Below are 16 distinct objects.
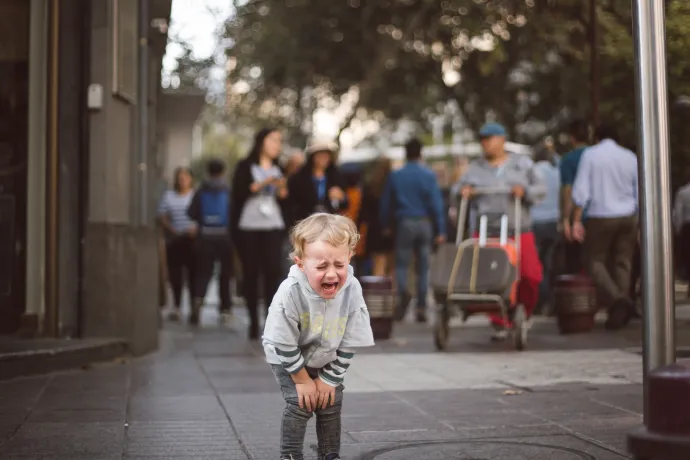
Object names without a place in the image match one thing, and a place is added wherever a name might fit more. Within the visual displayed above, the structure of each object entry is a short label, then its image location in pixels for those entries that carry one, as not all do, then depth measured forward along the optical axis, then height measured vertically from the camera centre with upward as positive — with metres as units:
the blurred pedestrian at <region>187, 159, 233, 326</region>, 13.81 +0.49
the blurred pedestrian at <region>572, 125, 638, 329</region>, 11.33 +0.56
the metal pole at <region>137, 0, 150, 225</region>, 10.27 +1.47
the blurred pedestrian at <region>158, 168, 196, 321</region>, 14.31 +0.51
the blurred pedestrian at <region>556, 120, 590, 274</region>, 12.34 +0.87
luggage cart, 9.62 -0.07
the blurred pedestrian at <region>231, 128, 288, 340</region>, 10.84 +0.52
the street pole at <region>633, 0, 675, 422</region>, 4.02 +0.23
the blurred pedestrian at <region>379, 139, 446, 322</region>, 13.59 +0.68
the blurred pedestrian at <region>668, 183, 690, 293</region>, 13.22 +0.52
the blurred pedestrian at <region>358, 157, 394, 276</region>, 14.50 +0.70
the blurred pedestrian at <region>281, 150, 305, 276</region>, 13.62 +1.36
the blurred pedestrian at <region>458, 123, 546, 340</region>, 10.03 +0.69
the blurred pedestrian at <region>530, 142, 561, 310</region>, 13.57 +0.54
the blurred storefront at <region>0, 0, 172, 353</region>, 9.18 +0.79
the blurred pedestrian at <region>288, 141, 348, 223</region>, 11.50 +0.85
